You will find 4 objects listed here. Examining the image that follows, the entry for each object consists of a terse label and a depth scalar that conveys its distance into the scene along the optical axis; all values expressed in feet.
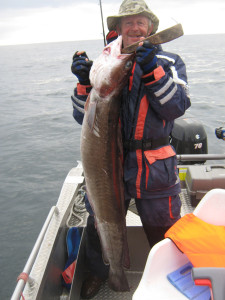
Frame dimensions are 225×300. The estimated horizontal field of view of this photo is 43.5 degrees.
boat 7.46
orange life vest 5.15
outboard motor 17.39
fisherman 6.83
